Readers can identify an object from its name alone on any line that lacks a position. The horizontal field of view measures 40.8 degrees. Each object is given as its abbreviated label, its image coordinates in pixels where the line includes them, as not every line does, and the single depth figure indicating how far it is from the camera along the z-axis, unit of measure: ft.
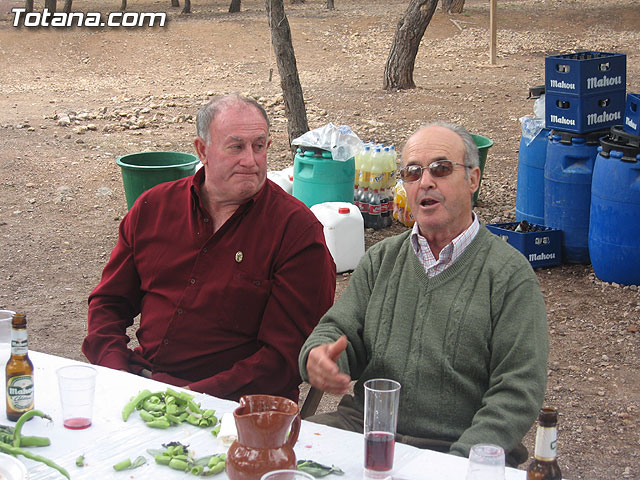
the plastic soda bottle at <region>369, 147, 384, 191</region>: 24.59
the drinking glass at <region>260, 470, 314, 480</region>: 5.98
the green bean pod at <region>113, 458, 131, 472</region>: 7.21
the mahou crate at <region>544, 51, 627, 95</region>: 21.30
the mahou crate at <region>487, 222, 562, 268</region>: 21.38
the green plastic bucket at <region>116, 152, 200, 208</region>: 20.53
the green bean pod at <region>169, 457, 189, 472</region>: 7.19
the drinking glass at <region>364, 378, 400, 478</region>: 6.86
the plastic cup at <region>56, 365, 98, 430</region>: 7.82
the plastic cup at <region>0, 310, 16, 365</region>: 8.95
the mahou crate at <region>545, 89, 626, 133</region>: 21.22
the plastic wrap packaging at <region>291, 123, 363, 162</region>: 22.84
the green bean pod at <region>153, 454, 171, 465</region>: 7.28
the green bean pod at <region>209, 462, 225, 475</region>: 7.06
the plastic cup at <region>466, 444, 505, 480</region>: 6.16
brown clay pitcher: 6.39
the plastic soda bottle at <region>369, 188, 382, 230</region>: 24.93
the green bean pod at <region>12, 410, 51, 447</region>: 7.47
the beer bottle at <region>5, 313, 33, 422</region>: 7.94
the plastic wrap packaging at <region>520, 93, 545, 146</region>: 23.09
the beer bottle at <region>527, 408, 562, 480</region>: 6.23
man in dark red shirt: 10.62
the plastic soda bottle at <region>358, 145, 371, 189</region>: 24.66
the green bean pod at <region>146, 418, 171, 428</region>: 7.91
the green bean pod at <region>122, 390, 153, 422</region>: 8.14
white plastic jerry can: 21.38
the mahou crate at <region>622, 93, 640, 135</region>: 19.70
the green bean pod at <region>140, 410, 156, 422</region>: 8.08
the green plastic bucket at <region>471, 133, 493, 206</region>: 25.32
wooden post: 51.26
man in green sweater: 8.41
